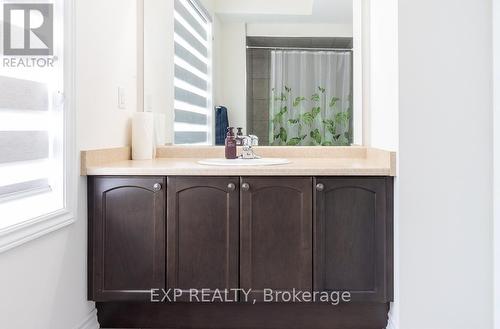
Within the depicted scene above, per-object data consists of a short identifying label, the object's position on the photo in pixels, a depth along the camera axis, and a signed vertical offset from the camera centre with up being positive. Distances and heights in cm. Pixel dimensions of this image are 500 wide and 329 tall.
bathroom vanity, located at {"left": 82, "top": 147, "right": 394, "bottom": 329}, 199 -35
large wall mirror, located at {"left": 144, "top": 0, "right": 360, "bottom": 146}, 251 +47
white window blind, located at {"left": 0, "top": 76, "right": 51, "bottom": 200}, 150 +6
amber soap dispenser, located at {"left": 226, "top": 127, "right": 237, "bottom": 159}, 245 +3
